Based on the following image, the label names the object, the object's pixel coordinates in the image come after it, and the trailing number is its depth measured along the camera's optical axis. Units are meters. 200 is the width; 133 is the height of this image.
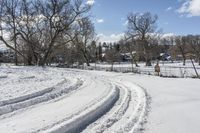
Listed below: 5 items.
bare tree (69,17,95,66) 34.51
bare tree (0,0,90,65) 26.13
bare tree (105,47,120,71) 41.84
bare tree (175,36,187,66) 48.95
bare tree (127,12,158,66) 39.71
